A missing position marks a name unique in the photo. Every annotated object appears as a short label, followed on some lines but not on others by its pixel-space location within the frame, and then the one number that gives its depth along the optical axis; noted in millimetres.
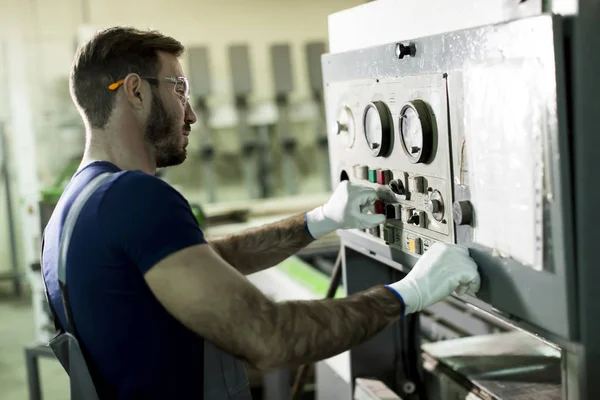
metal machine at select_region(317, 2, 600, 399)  827
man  1029
